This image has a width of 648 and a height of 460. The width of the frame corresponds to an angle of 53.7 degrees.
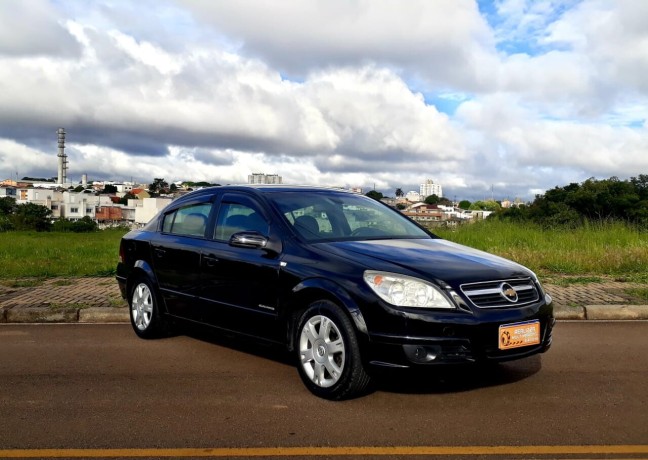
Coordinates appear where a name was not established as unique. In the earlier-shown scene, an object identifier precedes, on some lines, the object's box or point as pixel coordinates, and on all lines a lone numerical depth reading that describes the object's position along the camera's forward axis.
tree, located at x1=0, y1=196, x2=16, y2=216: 102.03
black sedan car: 4.38
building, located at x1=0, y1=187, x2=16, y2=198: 181.62
